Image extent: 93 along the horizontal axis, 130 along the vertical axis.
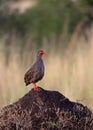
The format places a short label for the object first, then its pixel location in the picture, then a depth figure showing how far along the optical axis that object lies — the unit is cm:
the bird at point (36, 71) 1404
